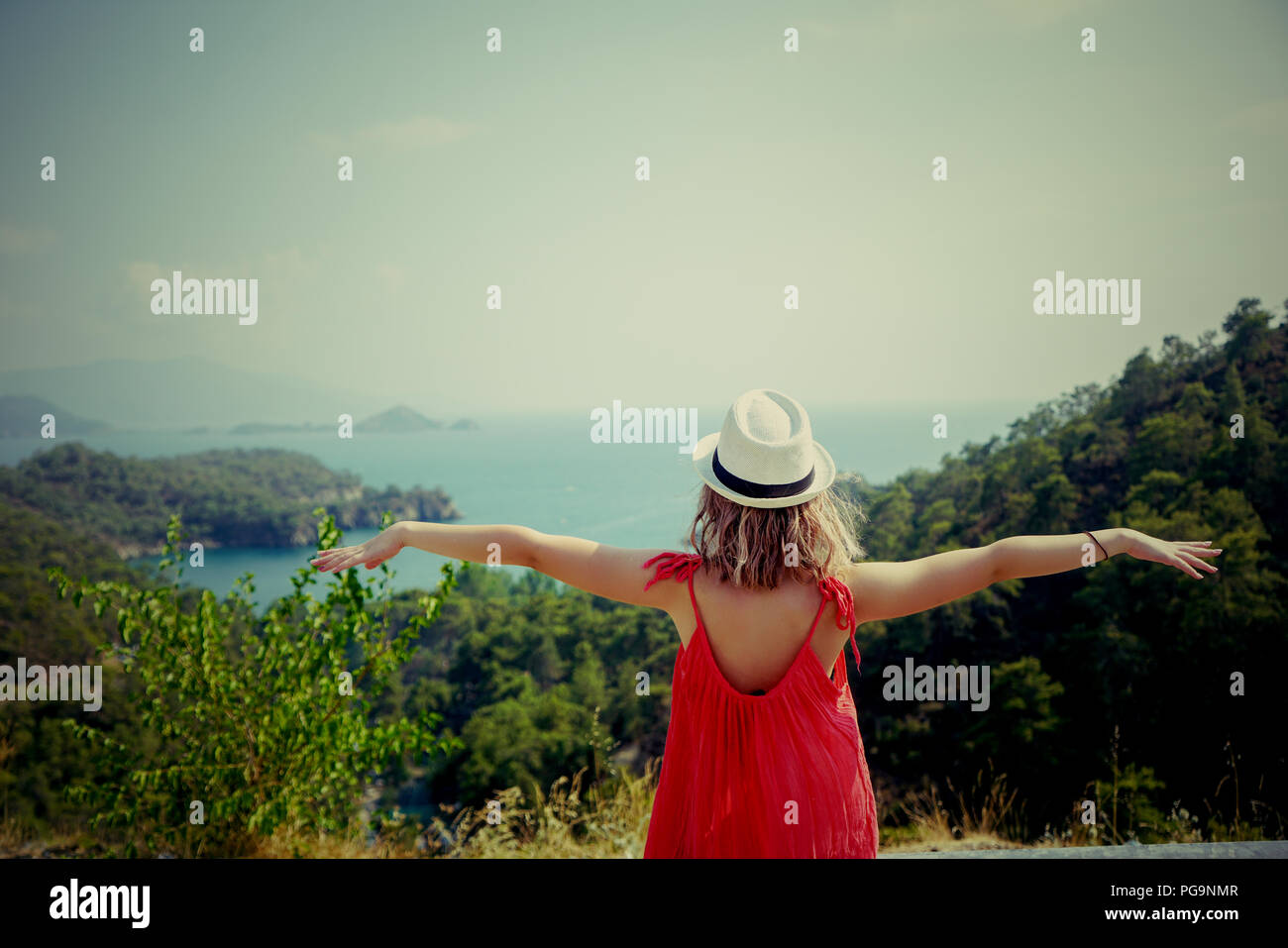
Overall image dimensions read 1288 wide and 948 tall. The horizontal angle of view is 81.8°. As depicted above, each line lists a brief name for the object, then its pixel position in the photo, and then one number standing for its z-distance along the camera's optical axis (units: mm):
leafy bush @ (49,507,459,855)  2828
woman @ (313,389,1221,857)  1443
